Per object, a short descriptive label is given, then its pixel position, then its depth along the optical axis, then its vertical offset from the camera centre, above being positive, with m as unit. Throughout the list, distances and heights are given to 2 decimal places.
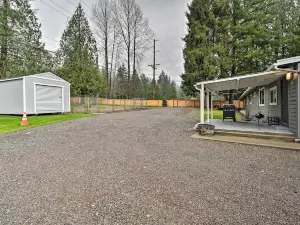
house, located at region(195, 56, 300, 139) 5.32 +0.57
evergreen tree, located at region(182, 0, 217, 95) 19.23 +7.84
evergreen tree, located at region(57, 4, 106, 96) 22.56 +6.63
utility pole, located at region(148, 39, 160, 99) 28.91 +7.11
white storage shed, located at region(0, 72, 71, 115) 11.93 +0.97
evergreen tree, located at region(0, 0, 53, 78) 16.61 +6.80
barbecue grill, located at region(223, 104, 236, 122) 9.98 -0.26
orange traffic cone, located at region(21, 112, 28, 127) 8.28 -0.67
